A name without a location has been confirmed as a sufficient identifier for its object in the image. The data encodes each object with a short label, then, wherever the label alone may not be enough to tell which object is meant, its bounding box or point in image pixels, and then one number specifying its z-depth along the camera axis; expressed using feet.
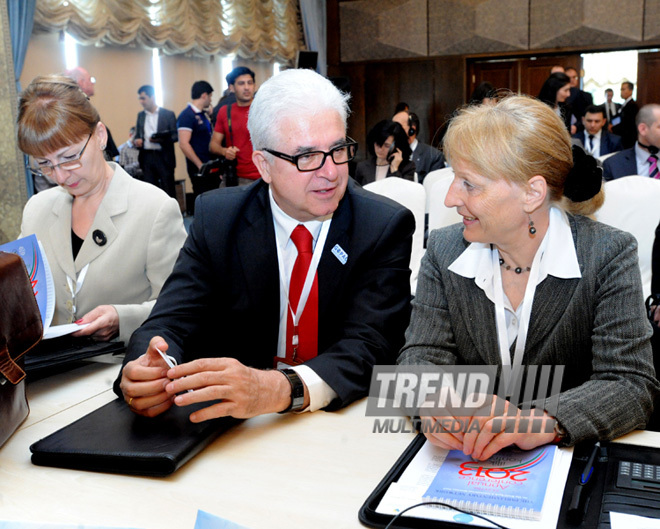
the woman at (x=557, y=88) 20.33
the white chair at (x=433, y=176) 14.05
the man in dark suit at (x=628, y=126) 19.88
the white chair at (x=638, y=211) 9.46
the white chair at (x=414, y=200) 11.43
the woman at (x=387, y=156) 17.66
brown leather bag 4.17
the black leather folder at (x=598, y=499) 3.12
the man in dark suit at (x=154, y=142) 25.75
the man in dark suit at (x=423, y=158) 18.99
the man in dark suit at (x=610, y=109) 30.37
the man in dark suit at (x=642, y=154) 15.83
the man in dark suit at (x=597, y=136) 22.57
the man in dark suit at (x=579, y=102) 24.88
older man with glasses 5.50
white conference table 3.34
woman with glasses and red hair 6.66
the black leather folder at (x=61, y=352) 5.14
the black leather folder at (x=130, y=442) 3.75
